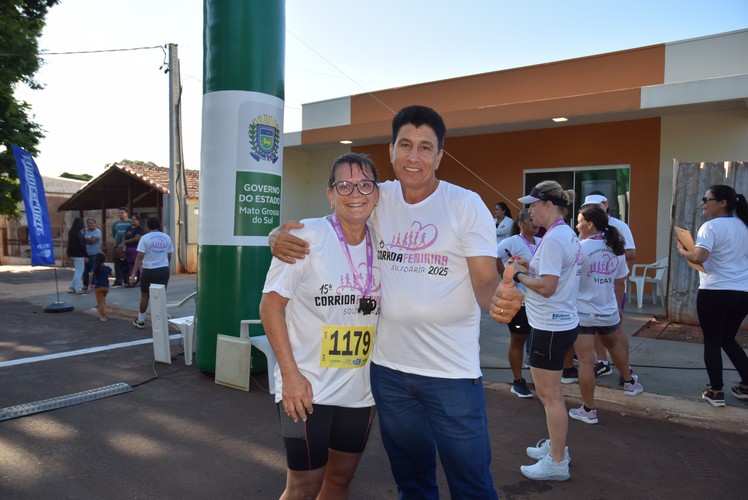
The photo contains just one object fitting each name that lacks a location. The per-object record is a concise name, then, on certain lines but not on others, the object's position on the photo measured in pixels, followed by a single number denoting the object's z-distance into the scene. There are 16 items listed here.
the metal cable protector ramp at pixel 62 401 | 4.77
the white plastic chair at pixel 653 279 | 9.98
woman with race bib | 2.21
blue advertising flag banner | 10.27
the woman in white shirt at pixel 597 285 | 4.48
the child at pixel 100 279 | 9.23
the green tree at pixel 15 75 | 17.31
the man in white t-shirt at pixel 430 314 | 2.21
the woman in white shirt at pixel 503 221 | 9.99
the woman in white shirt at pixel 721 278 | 4.66
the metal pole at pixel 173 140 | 15.77
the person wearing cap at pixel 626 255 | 5.38
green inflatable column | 5.54
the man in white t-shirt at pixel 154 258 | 8.37
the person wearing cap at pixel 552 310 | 3.46
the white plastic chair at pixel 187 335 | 6.50
